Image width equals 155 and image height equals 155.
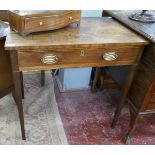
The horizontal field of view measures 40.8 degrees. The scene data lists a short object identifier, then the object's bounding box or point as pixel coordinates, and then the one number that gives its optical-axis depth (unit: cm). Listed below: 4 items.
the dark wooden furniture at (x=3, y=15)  144
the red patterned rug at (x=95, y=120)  140
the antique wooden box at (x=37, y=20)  94
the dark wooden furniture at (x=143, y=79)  108
